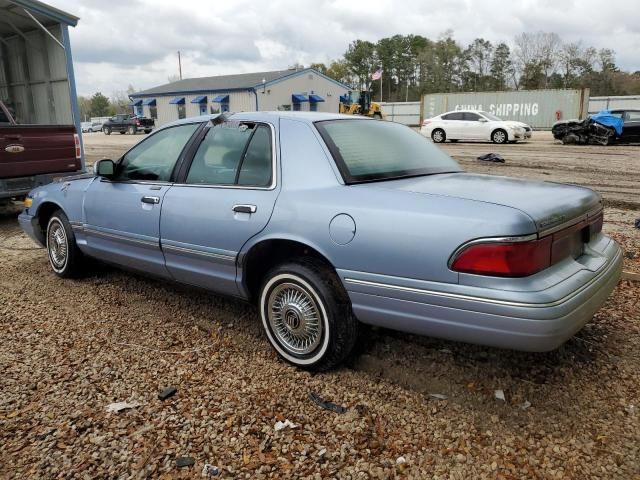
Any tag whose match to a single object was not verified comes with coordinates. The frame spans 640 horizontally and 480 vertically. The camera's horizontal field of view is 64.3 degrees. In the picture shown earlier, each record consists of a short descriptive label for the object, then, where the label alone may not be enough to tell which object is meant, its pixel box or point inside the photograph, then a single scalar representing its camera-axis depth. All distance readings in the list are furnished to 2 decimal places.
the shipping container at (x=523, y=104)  31.44
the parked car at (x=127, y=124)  43.38
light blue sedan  2.40
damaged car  18.77
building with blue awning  41.81
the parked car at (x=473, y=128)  20.77
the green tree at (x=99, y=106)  96.88
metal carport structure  9.12
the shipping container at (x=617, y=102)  34.16
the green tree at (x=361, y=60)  81.88
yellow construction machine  33.34
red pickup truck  7.02
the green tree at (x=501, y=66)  72.19
